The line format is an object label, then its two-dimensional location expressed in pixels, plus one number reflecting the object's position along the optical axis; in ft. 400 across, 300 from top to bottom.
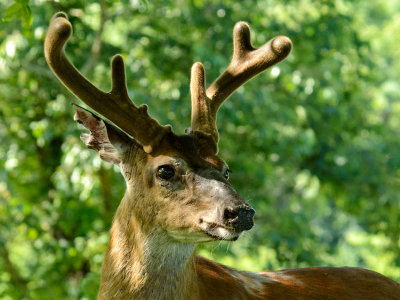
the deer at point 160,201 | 25.09
